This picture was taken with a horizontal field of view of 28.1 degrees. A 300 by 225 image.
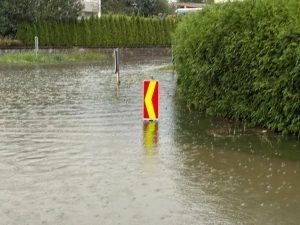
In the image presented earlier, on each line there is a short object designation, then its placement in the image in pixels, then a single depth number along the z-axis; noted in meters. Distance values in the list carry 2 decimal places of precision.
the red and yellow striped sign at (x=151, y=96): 11.78
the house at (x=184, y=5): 97.19
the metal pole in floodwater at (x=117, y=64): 20.03
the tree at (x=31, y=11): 43.28
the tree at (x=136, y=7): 71.62
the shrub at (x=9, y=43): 41.90
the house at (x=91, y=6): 63.90
